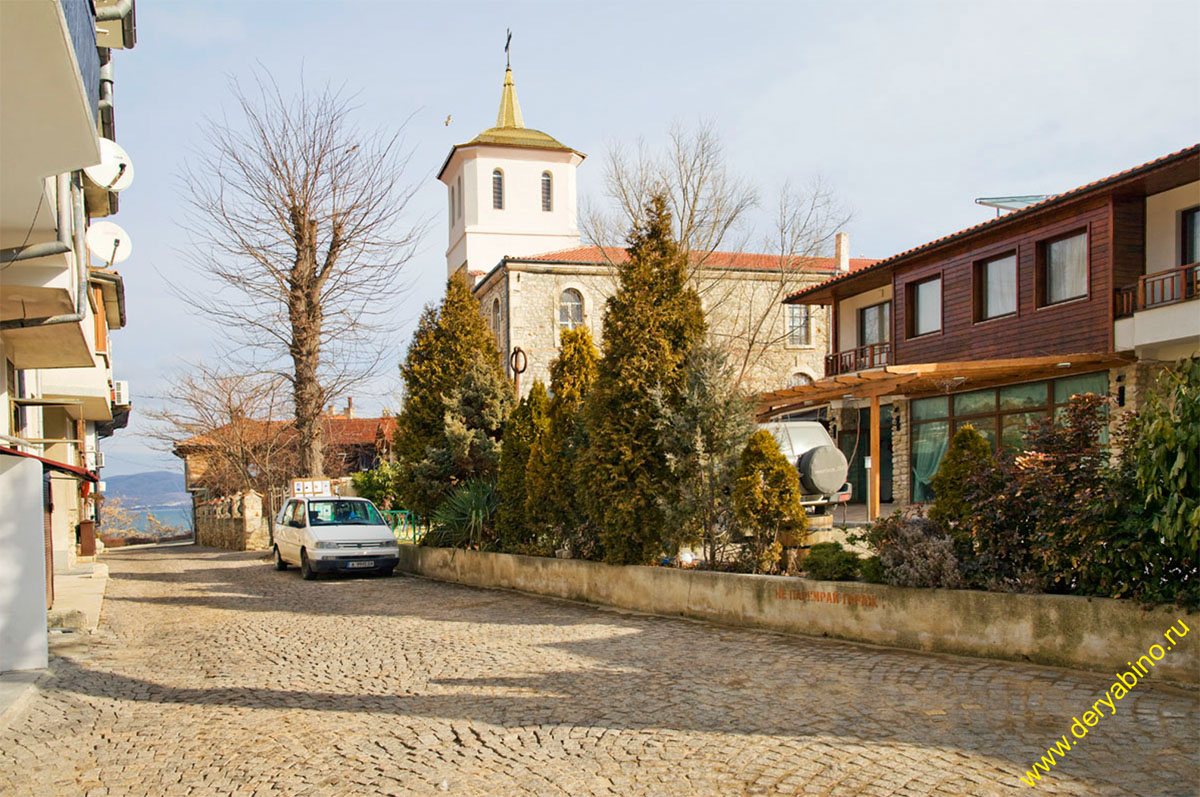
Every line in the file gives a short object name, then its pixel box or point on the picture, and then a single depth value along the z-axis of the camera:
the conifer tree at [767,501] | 10.59
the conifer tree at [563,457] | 13.92
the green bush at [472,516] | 16.81
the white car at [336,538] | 17.45
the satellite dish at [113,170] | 11.59
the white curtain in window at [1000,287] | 20.91
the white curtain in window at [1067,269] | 18.91
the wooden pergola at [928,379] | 18.11
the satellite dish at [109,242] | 13.40
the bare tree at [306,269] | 22.16
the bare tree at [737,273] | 30.53
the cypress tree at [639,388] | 11.97
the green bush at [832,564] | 9.21
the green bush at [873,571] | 8.81
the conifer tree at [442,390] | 18.69
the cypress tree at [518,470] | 15.35
